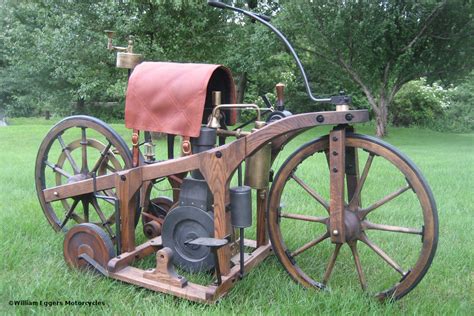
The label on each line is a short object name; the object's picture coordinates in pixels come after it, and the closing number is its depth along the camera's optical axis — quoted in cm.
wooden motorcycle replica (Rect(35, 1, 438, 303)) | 256
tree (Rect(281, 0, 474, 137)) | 1314
